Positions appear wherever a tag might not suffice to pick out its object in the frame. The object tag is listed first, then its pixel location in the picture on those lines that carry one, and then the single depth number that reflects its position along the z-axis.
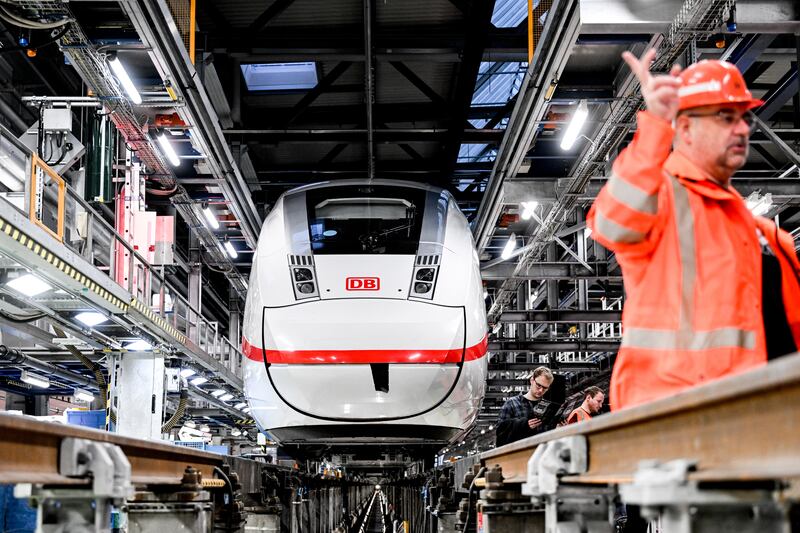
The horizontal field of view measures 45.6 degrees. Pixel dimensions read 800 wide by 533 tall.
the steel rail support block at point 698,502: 2.02
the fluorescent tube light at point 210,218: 13.26
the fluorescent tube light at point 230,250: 15.38
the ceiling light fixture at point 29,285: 8.86
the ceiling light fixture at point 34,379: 17.79
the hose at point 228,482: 5.89
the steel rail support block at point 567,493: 3.10
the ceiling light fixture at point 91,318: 10.70
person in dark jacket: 7.74
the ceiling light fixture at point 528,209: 11.53
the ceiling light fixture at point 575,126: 8.81
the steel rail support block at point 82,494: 3.05
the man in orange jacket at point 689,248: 2.73
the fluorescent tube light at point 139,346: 12.54
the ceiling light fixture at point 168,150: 10.27
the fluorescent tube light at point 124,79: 8.47
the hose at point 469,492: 5.66
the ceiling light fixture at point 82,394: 22.31
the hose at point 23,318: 10.61
